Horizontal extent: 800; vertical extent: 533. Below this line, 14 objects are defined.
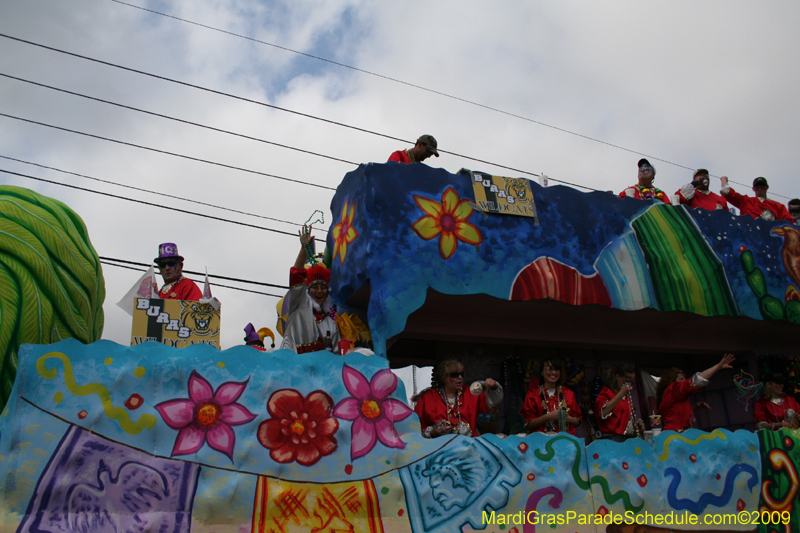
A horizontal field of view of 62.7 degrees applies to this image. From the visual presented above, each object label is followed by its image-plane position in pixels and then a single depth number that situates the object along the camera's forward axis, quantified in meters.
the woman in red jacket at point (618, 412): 6.47
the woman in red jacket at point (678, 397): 6.60
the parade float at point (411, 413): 4.43
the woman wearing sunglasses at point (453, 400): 5.93
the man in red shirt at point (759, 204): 8.95
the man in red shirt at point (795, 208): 9.69
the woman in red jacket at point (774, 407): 7.30
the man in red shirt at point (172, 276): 6.70
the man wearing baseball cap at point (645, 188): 7.99
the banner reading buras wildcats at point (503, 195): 6.57
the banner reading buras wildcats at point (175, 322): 5.72
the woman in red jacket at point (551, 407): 6.09
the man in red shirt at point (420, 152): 7.13
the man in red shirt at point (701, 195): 8.50
